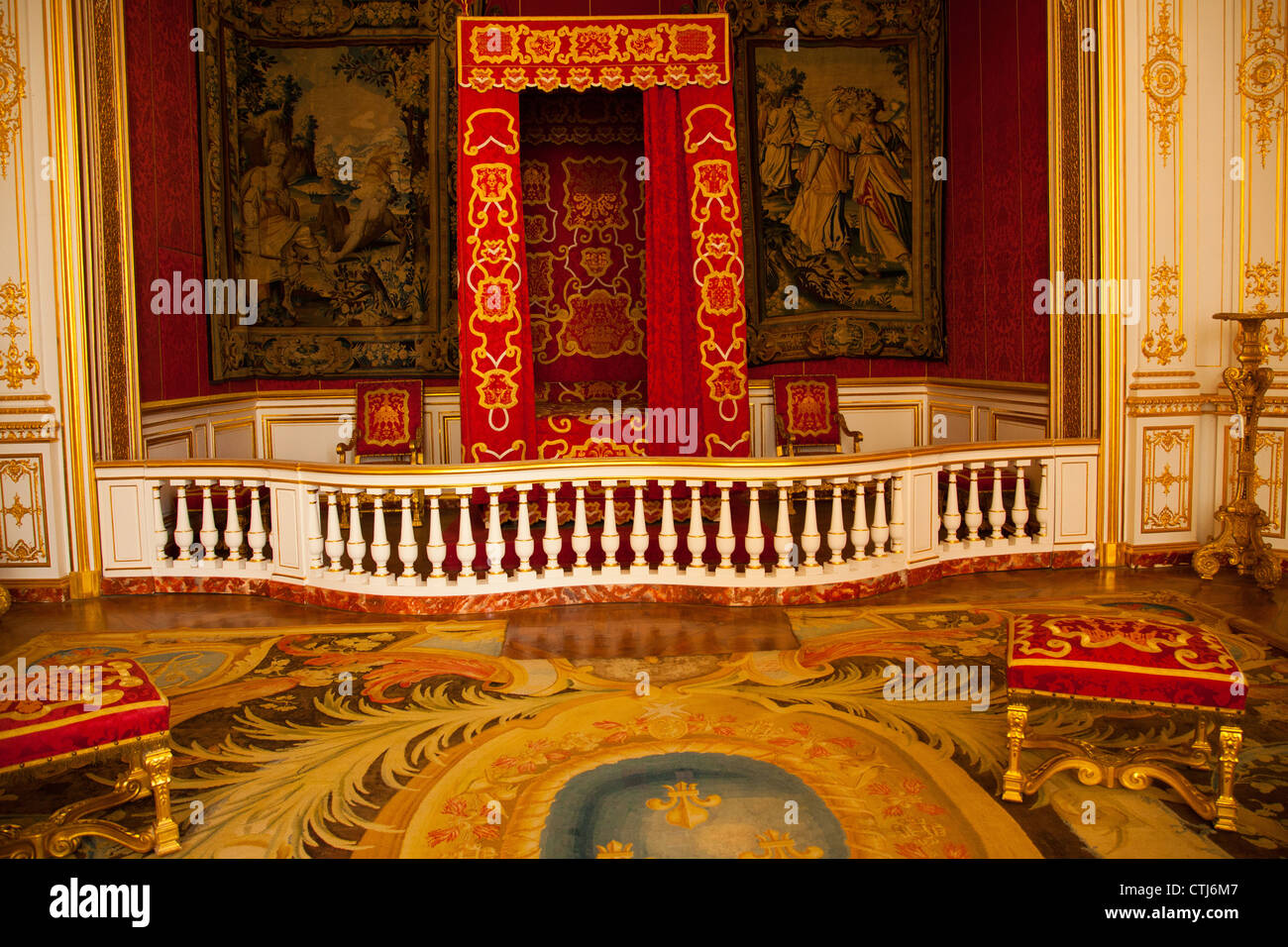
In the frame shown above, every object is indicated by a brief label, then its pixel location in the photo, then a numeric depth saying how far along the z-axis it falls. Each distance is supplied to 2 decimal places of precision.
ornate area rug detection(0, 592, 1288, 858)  2.53
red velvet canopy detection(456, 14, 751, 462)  5.76
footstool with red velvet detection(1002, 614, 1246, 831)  2.60
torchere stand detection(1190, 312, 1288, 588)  4.98
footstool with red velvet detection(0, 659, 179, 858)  2.41
